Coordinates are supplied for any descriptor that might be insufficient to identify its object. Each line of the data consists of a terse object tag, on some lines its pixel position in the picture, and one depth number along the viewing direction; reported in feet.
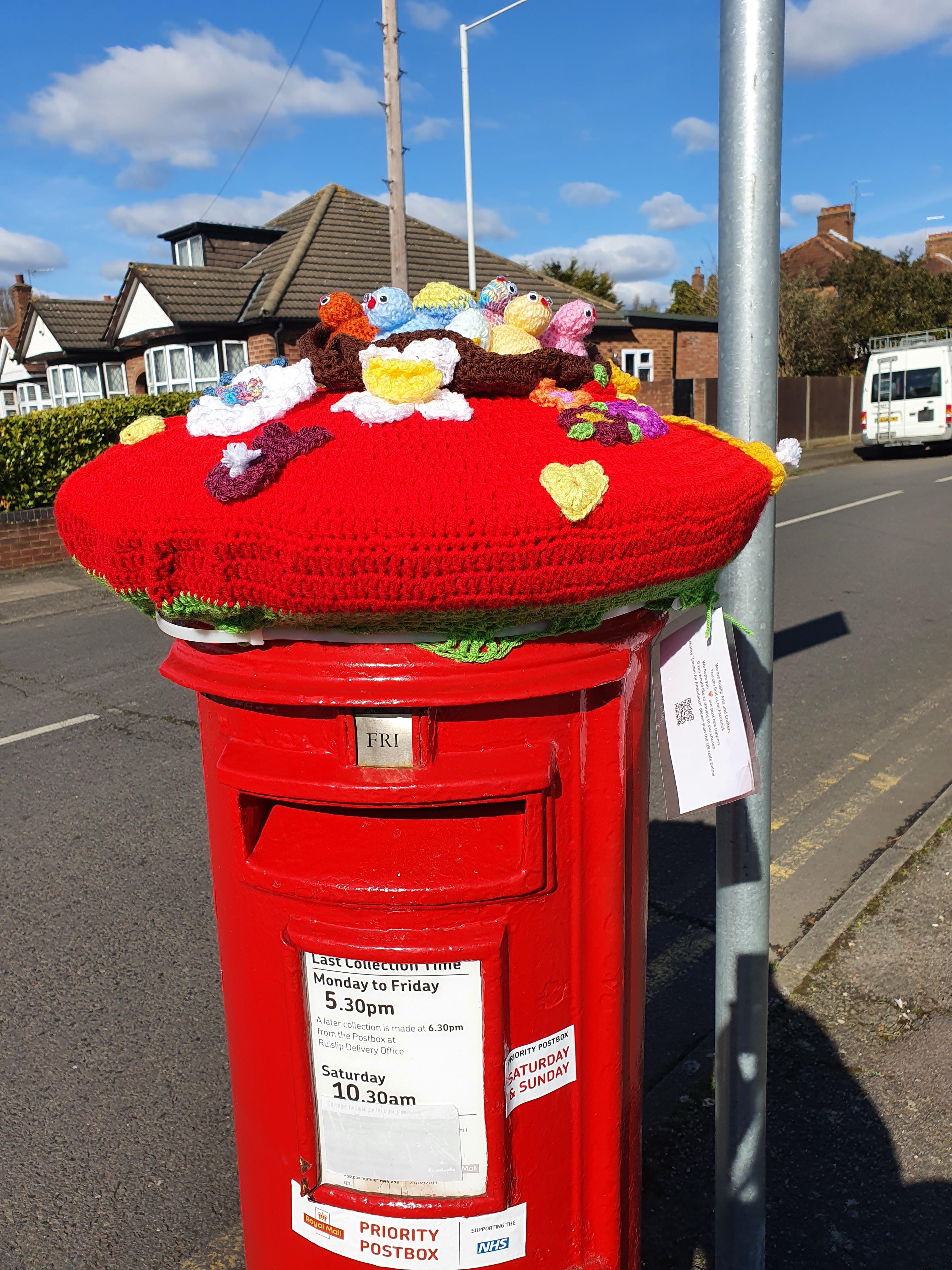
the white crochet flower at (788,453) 5.16
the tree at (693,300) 115.96
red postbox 4.12
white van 66.33
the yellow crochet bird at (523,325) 4.81
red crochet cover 3.59
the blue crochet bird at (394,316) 4.91
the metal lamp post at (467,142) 55.26
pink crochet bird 5.06
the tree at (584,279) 109.81
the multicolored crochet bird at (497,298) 5.22
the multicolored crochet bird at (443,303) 4.92
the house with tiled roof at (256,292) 63.62
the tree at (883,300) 93.50
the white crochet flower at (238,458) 3.66
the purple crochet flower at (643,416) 4.39
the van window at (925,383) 66.74
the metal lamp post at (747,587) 5.32
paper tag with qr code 5.22
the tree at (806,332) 93.15
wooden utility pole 40.83
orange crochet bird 4.90
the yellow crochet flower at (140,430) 4.86
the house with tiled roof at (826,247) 135.13
